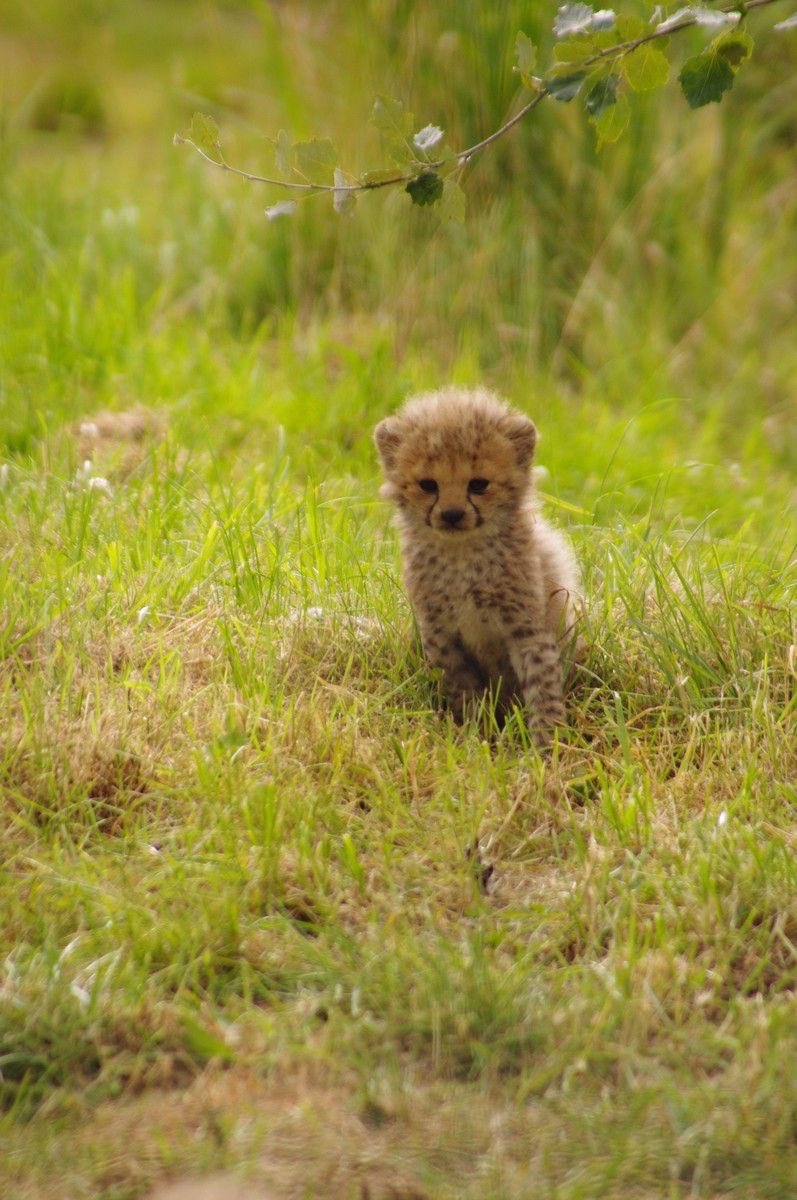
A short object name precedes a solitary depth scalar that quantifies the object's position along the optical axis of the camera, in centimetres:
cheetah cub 759
